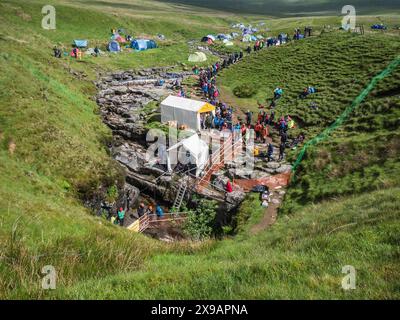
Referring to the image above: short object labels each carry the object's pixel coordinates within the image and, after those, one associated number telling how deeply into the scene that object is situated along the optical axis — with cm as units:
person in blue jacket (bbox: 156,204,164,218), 2964
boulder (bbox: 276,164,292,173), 3212
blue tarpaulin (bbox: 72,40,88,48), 7419
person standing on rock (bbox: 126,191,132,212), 3069
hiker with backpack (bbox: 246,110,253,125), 4200
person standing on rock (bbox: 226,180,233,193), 3009
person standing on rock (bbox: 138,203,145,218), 3009
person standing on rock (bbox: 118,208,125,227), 2755
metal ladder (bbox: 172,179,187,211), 3078
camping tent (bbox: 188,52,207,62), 7656
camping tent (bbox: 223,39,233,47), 9164
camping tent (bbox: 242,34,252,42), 9942
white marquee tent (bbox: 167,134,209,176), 3253
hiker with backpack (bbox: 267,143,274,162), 3397
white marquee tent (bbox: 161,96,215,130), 3900
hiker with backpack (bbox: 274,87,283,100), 5031
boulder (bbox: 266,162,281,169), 3294
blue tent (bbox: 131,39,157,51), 8150
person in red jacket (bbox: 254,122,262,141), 3853
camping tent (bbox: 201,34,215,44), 9452
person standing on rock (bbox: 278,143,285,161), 3410
